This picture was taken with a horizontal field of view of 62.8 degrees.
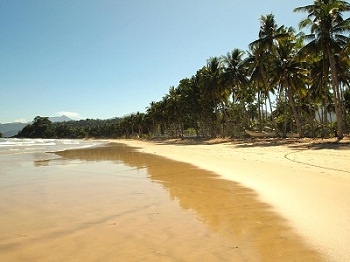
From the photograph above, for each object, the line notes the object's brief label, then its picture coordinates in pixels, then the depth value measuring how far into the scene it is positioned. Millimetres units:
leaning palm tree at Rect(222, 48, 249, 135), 42188
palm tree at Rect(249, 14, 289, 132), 32281
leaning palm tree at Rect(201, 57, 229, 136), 44312
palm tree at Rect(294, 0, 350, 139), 24766
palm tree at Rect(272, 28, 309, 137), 31625
